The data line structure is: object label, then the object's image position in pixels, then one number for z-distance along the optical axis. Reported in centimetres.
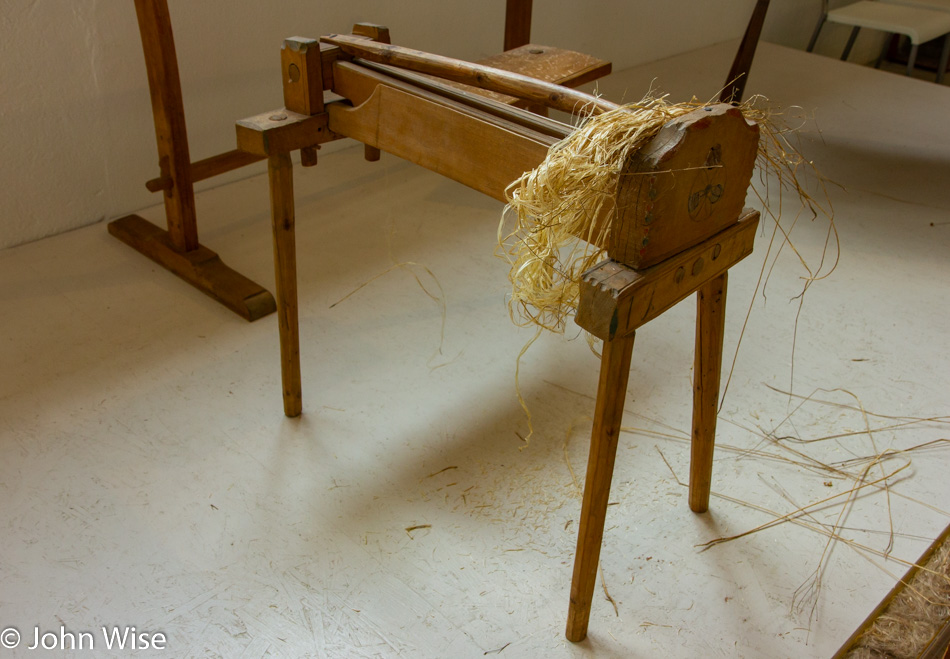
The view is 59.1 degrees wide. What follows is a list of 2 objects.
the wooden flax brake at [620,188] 111
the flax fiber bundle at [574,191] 109
